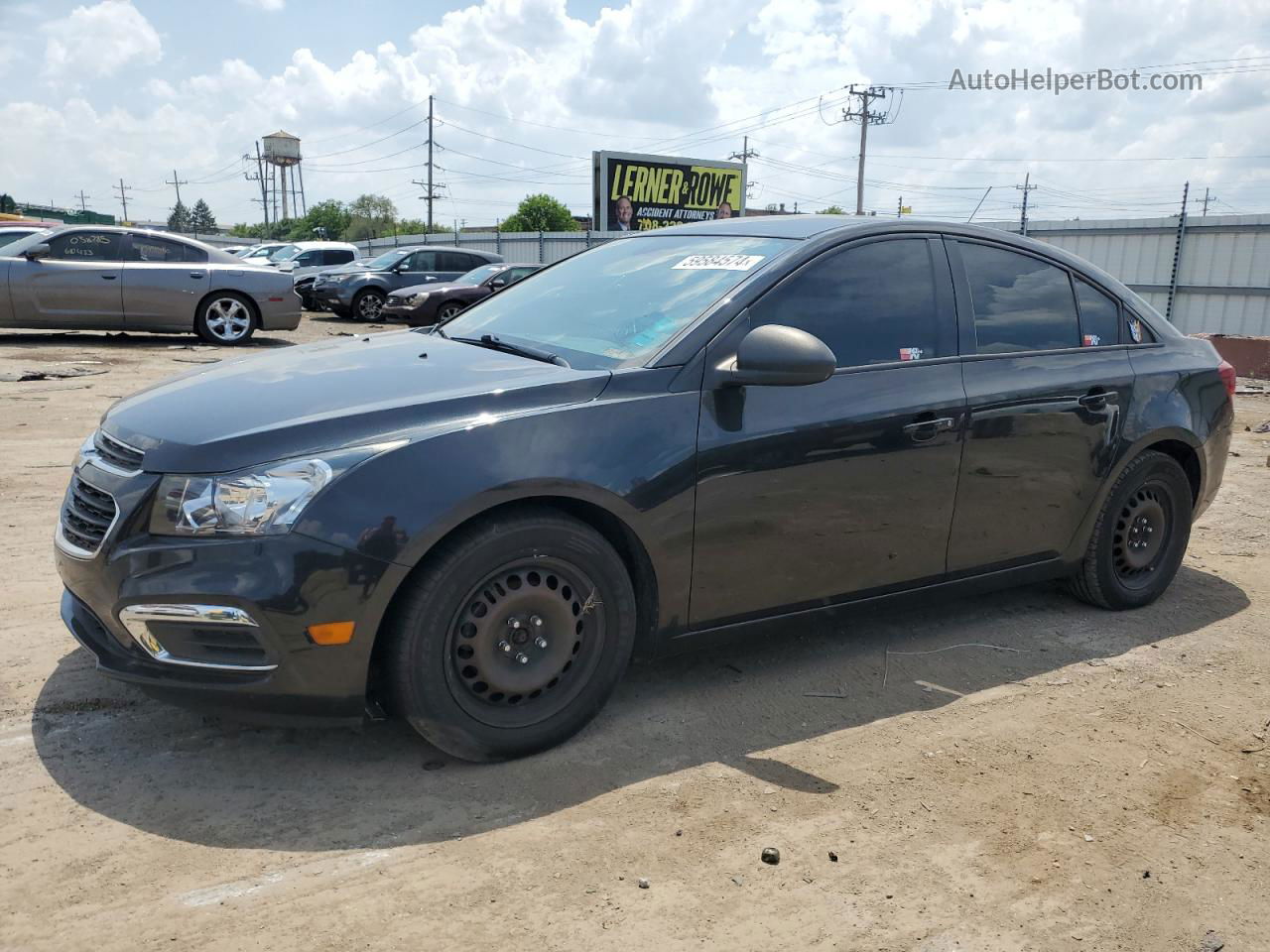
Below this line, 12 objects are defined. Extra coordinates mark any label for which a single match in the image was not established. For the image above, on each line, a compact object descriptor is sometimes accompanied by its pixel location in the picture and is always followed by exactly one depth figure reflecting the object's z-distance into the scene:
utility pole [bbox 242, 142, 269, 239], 96.11
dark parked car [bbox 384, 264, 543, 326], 18.03
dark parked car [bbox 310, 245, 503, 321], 20.38
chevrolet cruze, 2.85
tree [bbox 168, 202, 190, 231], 129.75
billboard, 31.23
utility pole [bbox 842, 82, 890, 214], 53.72
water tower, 99.50
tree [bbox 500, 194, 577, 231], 80.25
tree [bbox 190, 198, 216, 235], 144.98
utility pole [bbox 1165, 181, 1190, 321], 18.27
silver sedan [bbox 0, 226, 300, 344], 12.70
